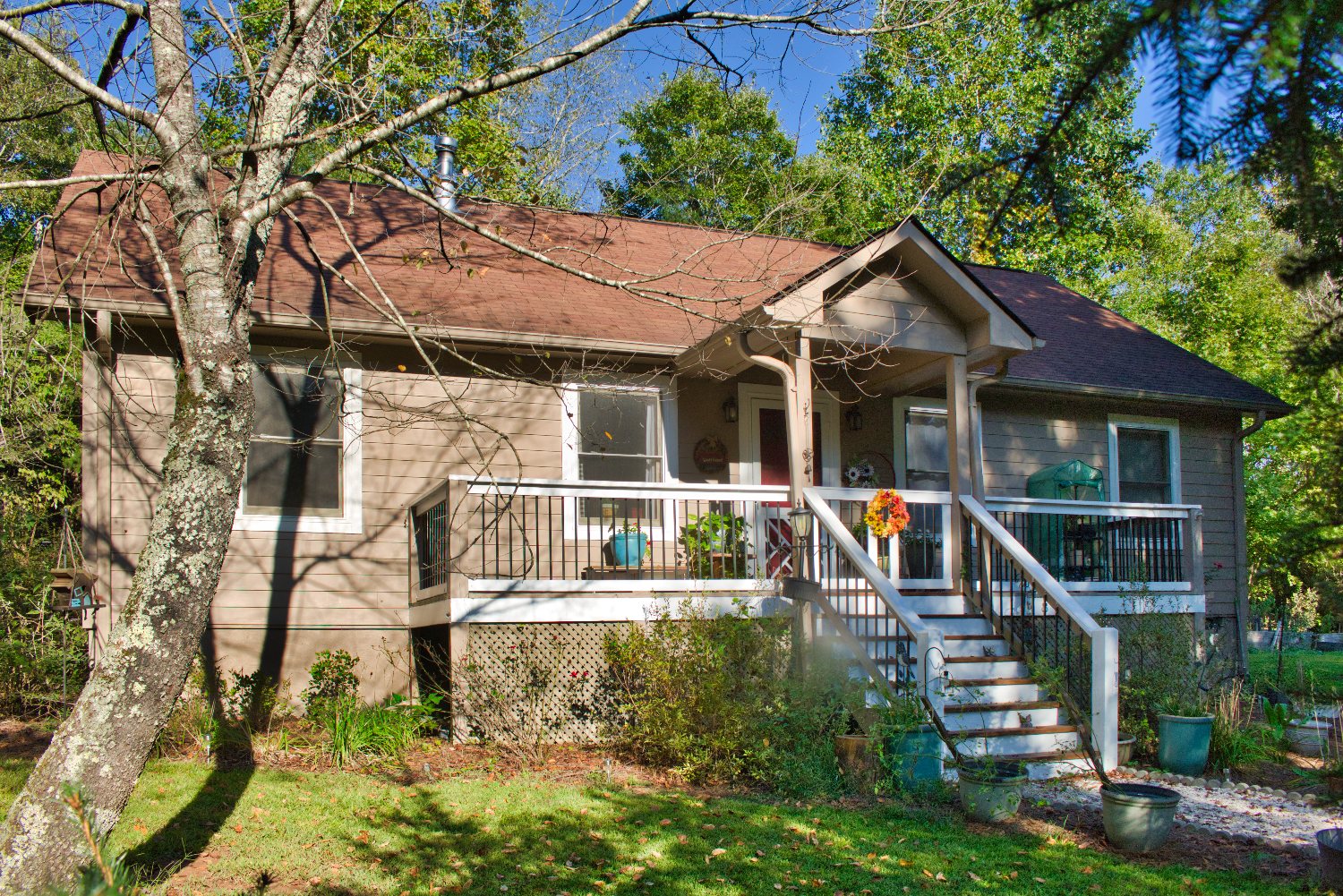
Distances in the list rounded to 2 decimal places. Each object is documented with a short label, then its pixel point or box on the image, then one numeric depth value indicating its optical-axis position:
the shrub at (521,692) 8.20
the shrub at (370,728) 7.68
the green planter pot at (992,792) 6.52
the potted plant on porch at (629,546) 9.91
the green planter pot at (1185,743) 8.23
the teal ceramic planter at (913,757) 7.02
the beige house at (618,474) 8.84
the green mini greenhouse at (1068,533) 11.30
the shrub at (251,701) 8.59
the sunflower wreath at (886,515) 8.87
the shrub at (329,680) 8.35
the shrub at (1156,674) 8.73
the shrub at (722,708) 7.25
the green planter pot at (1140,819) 6.04
